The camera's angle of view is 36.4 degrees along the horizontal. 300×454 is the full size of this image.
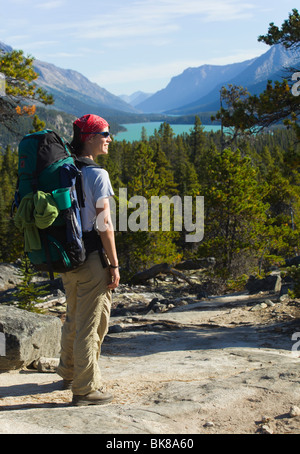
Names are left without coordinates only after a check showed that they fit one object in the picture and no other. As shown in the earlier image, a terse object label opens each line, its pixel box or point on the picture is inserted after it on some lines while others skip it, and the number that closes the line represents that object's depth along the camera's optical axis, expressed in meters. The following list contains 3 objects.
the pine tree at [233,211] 19.78
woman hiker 4.18
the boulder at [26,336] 5.91
